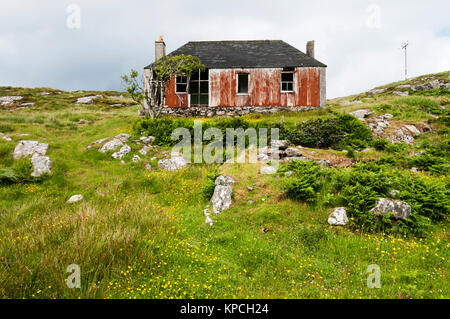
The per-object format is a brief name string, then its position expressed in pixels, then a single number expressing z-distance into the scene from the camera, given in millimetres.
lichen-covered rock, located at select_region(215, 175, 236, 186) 7883
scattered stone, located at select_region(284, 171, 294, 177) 8245
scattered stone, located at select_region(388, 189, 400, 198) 5910
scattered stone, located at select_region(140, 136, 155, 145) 13422
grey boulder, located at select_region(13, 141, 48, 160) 11174
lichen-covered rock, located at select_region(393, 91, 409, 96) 33362
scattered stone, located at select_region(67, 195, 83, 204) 8030
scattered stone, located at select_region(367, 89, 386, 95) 40662
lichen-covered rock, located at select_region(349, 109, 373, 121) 18359
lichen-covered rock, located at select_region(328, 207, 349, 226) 5629
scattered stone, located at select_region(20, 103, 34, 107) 32747
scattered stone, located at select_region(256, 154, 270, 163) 10446
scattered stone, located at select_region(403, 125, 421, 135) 14757
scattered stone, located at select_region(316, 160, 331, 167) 9372
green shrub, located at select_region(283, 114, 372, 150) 13133
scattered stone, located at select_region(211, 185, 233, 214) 6957
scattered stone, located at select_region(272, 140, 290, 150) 11758
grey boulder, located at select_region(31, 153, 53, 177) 9920
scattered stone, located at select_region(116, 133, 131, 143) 13404
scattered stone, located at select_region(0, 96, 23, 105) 34250
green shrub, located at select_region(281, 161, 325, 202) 6586
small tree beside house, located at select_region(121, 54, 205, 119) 17016
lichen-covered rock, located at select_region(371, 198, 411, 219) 5453
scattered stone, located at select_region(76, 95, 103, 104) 37606
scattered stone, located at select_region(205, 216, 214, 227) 6189
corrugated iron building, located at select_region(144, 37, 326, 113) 21094
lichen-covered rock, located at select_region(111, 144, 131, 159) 12095
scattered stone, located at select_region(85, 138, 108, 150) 13177
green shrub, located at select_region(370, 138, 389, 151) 12242
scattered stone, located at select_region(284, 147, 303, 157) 11000
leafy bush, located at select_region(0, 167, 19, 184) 9041
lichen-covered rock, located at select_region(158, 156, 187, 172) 10758
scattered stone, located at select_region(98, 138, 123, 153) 12609
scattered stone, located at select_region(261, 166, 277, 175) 8852
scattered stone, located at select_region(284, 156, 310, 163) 10205
